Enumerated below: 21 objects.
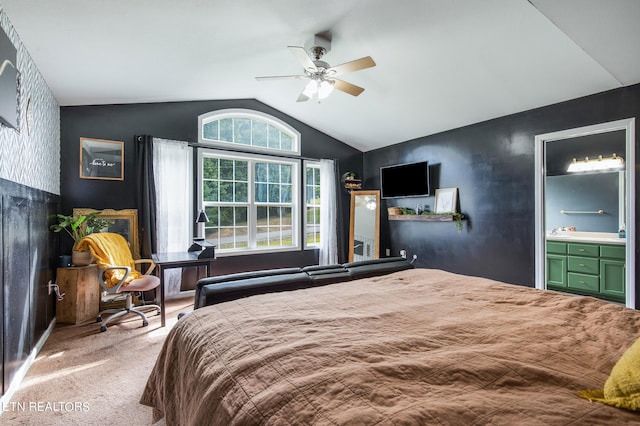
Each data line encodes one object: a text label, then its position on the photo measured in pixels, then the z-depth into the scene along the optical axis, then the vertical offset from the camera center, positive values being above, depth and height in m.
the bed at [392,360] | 0.73 -0.47
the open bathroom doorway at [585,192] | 2.83 +0.26
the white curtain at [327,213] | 5.32 -0.01
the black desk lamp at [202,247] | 3.27 -0.39
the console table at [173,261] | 2.99 -0.50
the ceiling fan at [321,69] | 2.45 +1.23
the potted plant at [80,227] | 3.17 -0.15
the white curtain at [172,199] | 3.92 +0.19
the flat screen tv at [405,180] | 4.63 +0.52
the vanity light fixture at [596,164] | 4.00 +0.65
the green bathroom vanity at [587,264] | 3.70 -0.70
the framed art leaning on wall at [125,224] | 3.72 -0.13
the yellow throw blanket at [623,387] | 0.72 -0.44
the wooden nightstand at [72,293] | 3.16 -0.85
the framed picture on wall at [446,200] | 4.27 +0.17
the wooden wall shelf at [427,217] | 4.25 -0.08
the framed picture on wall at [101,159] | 3.63 +0.67
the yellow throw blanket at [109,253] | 3.06 -0.42
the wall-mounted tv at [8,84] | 1.79 +0.83
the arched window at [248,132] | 4.43 +1.28
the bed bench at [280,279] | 2.06 -0.51
